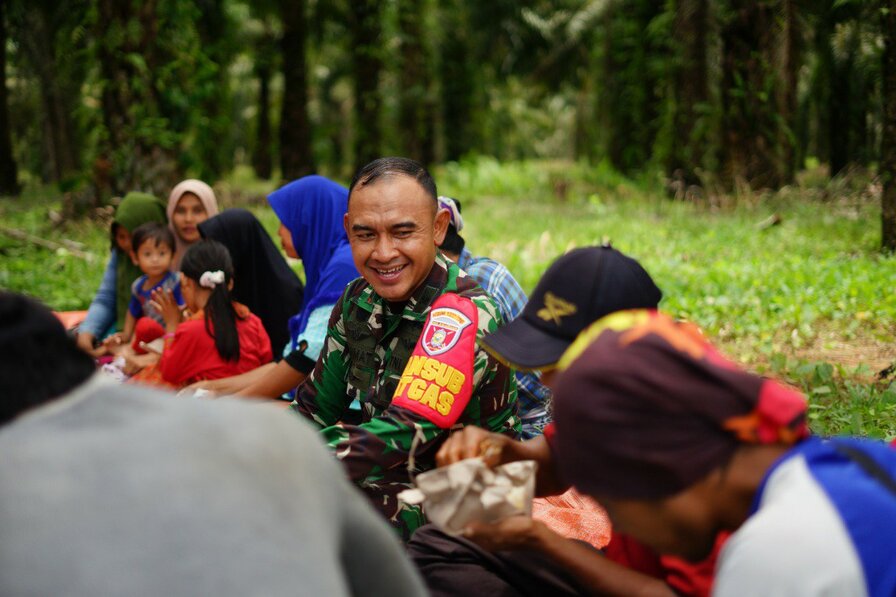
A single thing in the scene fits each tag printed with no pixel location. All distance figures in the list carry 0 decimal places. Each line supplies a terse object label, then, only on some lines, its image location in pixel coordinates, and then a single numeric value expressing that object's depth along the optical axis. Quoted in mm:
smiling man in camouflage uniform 2445
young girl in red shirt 4426
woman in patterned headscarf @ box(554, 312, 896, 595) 1326
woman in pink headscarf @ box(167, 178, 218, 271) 5559
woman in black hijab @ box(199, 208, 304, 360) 5070
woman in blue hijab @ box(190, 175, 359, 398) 4188
